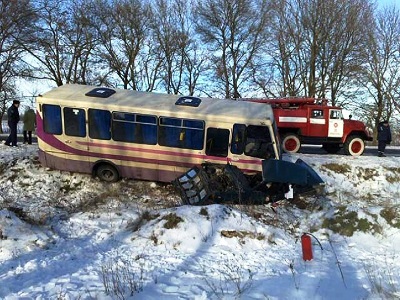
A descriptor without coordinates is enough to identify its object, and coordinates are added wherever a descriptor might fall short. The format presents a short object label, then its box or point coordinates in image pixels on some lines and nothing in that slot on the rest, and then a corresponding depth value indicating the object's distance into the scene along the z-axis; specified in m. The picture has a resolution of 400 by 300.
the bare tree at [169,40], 41.81
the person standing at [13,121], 15.29
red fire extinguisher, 7.12
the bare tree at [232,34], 40.75
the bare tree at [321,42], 36.03
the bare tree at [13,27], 24.70
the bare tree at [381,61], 35.91
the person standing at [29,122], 16.28
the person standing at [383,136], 18.16
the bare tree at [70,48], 34.97
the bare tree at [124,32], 39.06
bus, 12.33
